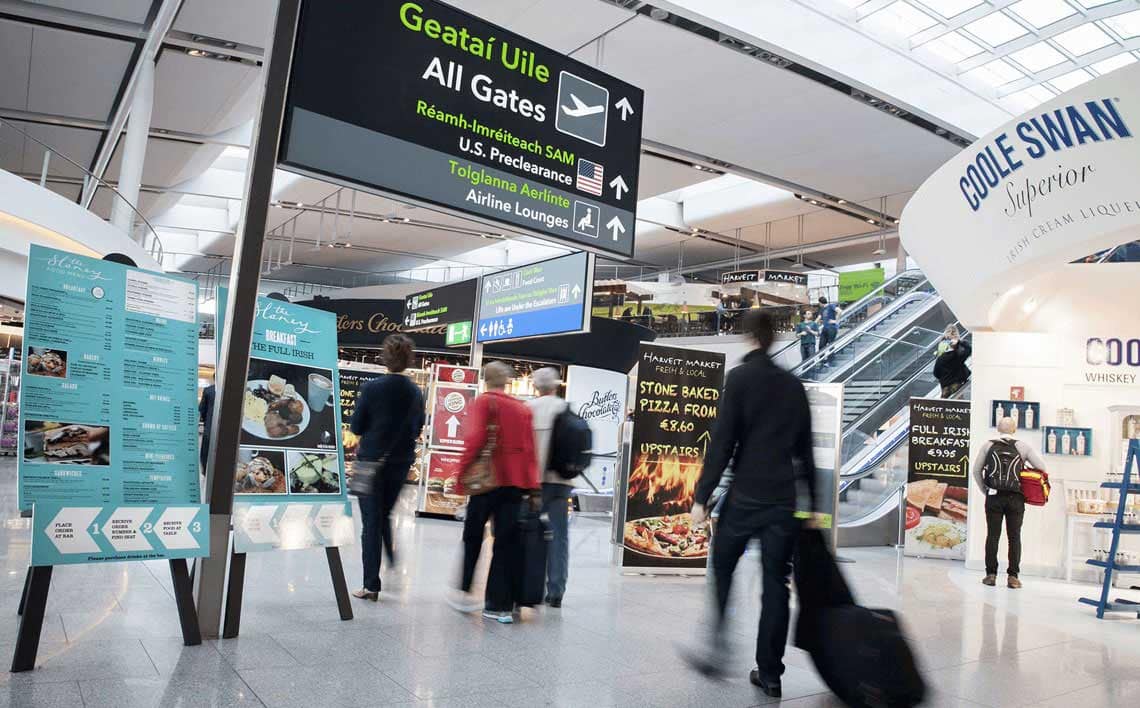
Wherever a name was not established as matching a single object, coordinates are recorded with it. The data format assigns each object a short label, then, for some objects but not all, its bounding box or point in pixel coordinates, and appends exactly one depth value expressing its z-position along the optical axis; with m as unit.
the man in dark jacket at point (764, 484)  3.35
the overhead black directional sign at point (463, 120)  3.73
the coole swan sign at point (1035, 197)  5.23
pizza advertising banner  6.77
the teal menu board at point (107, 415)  3.22
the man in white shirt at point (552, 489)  5.06
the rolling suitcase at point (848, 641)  2.97
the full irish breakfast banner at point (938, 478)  9.56
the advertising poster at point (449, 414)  10.11
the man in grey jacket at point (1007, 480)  7.28
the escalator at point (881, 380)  10.73
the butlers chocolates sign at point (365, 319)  18.20
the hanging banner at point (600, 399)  15.49
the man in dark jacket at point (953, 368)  11.34
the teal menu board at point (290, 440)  4.02
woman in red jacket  4.50
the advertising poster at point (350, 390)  13.34
